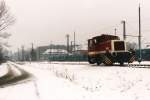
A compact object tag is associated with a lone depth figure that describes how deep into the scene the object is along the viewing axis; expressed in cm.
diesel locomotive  3450
